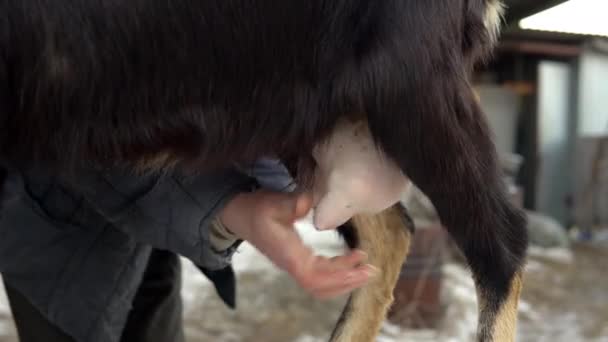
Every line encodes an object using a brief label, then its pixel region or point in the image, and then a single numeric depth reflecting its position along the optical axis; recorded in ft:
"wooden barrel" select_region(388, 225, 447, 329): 7.43
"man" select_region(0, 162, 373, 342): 2.22
